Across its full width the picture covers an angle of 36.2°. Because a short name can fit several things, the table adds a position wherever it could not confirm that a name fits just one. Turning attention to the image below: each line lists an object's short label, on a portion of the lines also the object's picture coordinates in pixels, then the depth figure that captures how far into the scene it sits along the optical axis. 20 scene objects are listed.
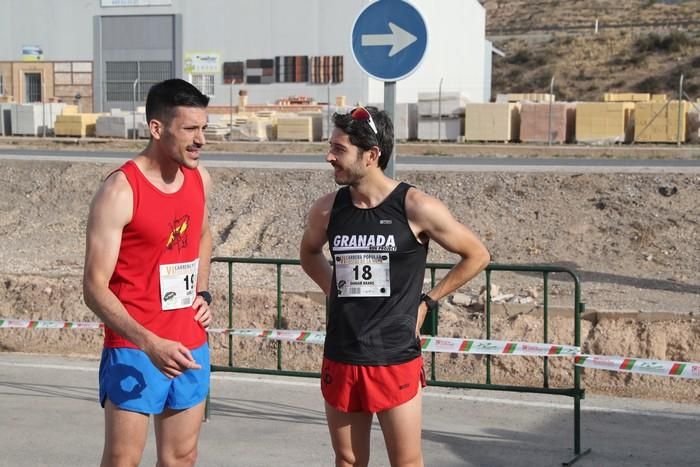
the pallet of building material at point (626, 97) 37.75
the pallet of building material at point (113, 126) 34.59
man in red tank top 4.30
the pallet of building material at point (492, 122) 30.61
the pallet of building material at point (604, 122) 29.16
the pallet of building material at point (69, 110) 38.72
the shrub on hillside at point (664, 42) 56.00
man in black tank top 4.52
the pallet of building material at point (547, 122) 29.94
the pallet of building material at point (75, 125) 35.47
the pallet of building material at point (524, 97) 38.08
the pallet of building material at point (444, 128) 31.98
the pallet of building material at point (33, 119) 37.62
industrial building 43.03
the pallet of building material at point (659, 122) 28.36
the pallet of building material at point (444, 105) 32.00
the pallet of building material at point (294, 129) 32.44
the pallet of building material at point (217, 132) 32.22
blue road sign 7.83
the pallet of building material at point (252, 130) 32.62
